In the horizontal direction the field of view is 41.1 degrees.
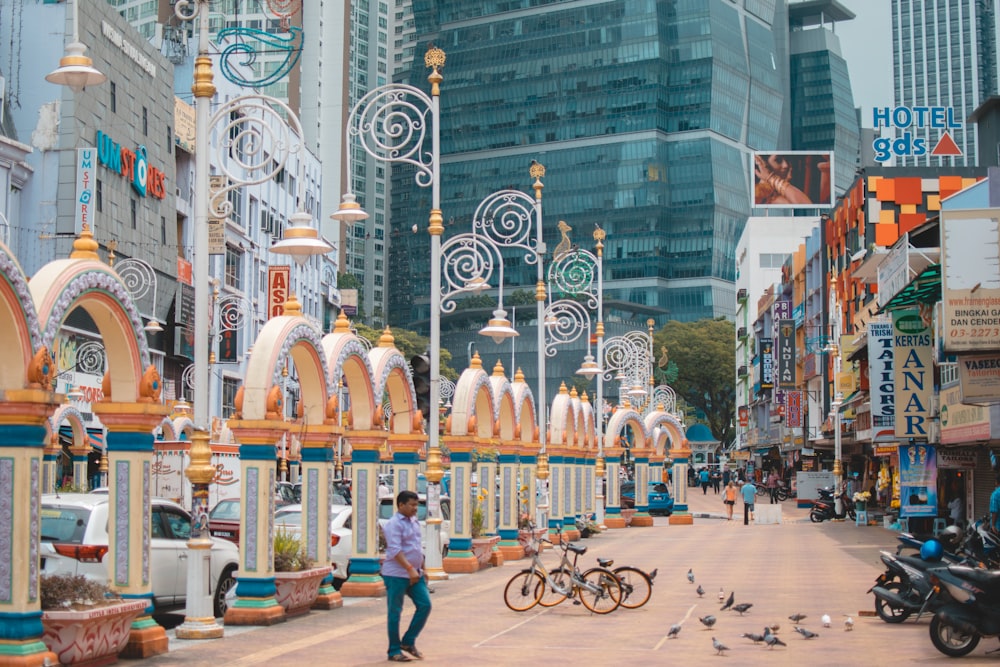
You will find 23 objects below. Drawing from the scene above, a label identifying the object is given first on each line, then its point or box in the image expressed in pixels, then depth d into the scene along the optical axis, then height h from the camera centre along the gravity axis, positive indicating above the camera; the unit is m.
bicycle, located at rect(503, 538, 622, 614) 18.00 -1.90
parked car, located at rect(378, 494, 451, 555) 24.69 -1.25
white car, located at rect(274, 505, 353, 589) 20.98 -1.37
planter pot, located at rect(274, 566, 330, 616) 16.89 -1.78
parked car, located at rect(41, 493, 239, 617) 14.40 -1.06
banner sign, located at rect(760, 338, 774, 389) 79.44 +5.08
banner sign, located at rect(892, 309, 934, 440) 29.80 +1.45
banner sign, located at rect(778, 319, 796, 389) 71.62 +5.02
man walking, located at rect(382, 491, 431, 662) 13.50 -1.27
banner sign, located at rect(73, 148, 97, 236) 43.72 +8.87
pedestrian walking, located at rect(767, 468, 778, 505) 58.45 -1.82
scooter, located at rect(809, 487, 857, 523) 49.94 -2.36
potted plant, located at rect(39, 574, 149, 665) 12.16 -1.54
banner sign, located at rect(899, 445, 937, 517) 33.16 -0.89
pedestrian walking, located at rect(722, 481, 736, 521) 53.16 -2.05
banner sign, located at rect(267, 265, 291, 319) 51.59 +6.28
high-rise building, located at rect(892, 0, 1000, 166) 174.50 +41.79
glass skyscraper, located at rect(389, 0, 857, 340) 151.88 +36.34
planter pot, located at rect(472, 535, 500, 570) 25.83 -1.95
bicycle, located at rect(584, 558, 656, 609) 18.23 -2.00
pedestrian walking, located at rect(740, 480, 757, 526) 49.36 -1.88
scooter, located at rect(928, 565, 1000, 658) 13.98 -1.78
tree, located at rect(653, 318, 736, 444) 112.38 +6.72
